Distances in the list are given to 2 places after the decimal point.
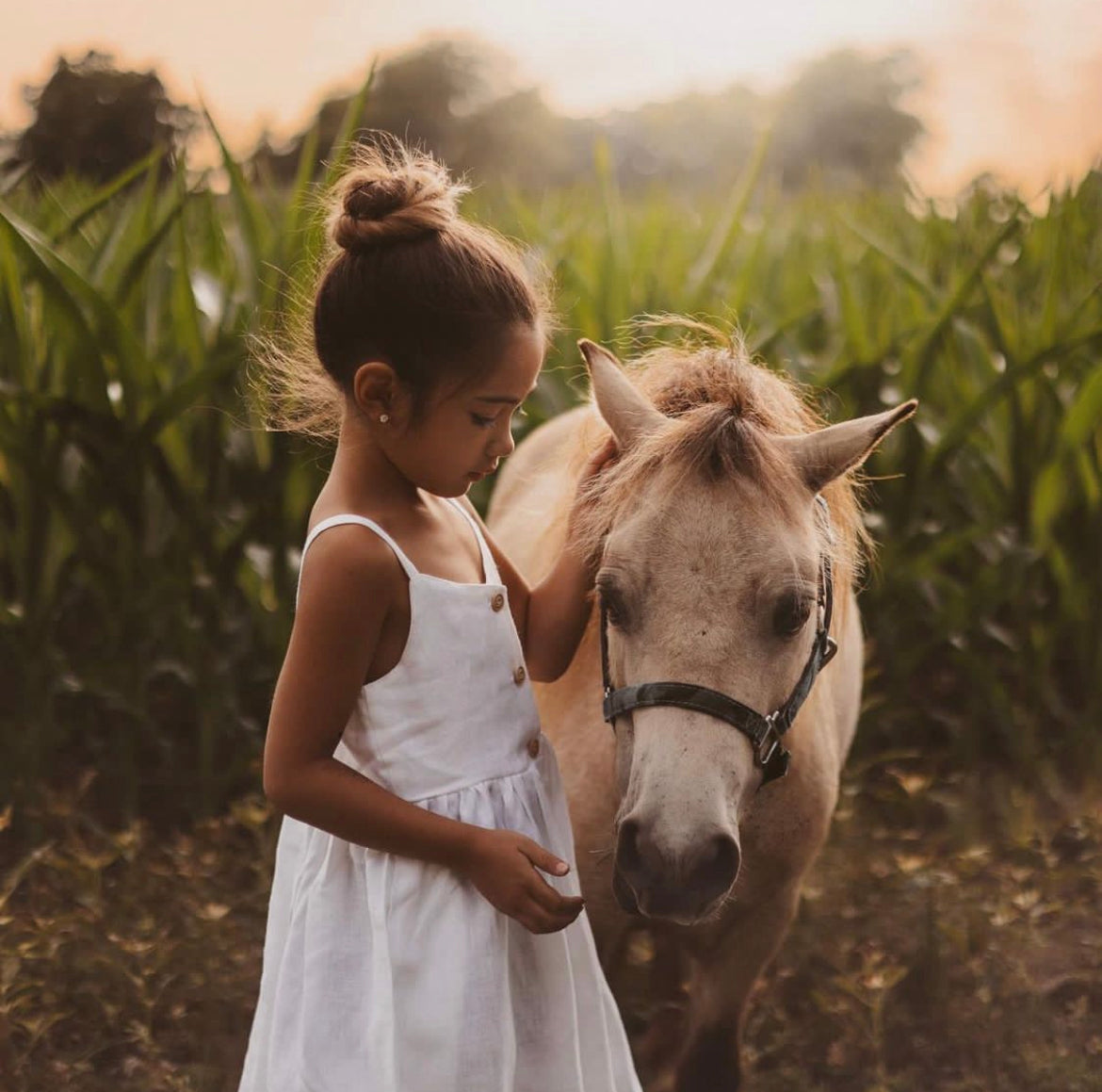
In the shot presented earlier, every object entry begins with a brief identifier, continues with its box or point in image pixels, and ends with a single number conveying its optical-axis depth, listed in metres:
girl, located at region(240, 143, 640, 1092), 1.35
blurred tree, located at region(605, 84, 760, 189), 54.56
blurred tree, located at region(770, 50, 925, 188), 59.75
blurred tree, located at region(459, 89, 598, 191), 47.78
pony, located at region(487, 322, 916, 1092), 1.37
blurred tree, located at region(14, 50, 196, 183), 25.55
